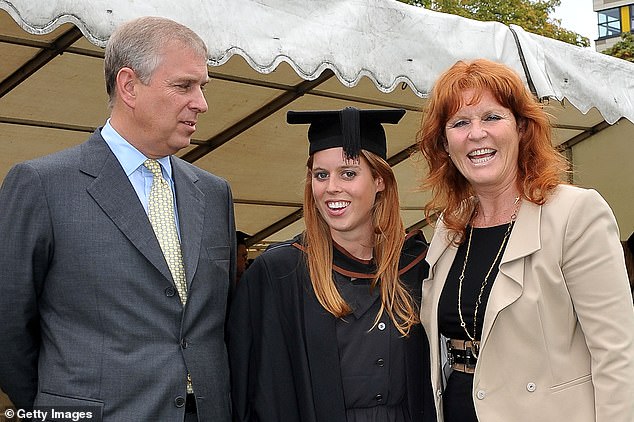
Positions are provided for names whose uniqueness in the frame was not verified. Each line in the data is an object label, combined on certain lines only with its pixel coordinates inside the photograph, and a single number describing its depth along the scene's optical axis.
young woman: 2.78
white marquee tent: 3.34
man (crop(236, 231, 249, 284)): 6.48
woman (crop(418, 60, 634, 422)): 2.46
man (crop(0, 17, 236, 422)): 2.40
